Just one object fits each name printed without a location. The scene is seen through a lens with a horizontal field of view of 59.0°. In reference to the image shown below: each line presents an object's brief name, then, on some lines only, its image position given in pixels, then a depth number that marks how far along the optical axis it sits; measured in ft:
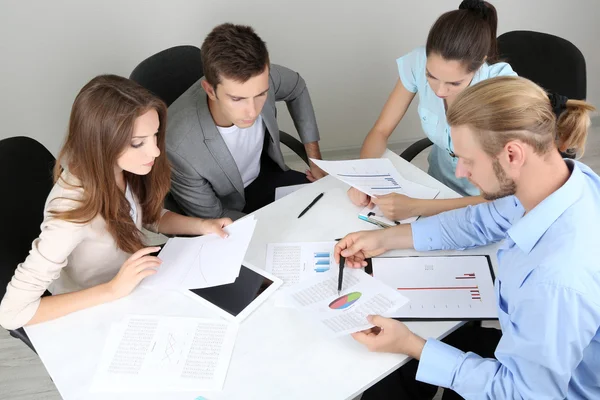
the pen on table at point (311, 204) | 5.52
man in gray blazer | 5.46
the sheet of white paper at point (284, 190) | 6.46
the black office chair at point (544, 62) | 6.32
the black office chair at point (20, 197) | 4.50
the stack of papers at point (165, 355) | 3.91
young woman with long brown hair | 4.27
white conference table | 3.87
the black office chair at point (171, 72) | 6.50
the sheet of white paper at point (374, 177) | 5.50
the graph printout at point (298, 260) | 4.78
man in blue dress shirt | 3.34
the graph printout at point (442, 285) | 4.34
